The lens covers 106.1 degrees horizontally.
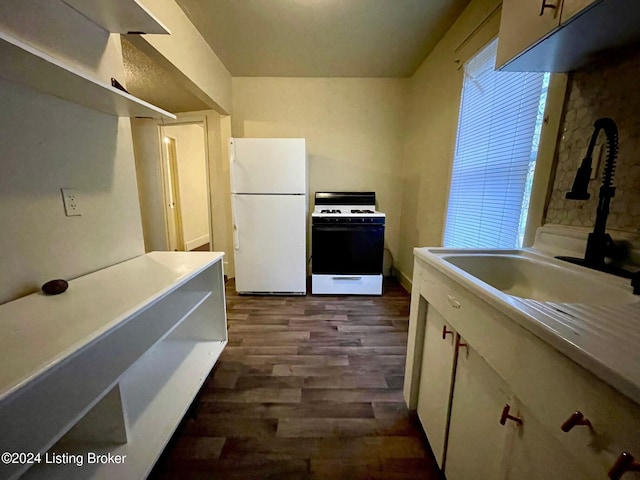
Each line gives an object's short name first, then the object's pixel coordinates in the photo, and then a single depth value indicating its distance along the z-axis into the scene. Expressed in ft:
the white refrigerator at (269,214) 8.57
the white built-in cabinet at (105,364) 1.78
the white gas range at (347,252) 9.05
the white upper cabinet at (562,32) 2.33
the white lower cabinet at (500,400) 1.29
